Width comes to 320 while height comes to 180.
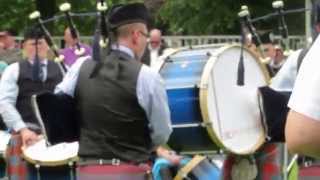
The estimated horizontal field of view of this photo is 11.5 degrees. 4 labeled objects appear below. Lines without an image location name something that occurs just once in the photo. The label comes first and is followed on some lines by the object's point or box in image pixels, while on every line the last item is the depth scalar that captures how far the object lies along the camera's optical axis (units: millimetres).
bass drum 10308
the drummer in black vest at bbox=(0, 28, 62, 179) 12150
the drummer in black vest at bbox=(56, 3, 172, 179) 8959
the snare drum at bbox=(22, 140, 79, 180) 11382
